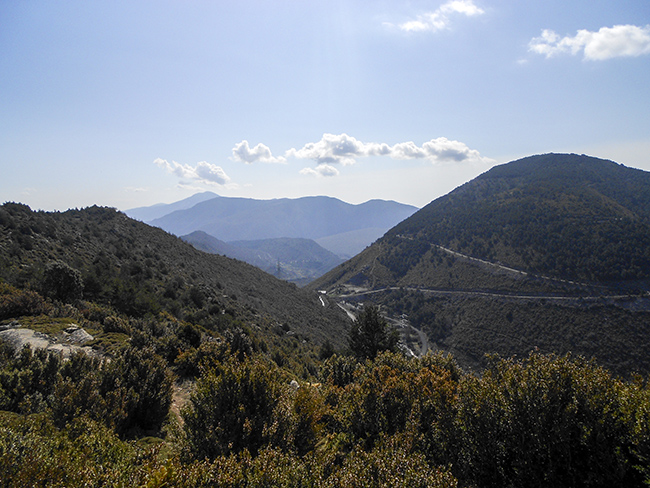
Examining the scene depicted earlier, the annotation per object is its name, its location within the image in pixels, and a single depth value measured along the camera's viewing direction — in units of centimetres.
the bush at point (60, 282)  1576
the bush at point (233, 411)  568
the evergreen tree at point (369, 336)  2408
